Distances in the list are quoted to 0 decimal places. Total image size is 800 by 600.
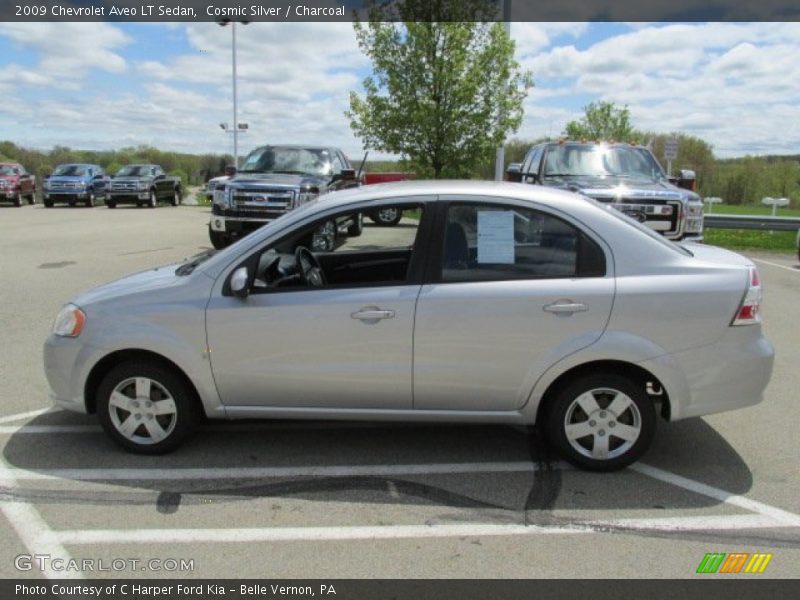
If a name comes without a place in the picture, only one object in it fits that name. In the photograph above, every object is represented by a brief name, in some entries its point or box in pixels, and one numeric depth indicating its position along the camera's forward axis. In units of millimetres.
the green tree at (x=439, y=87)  16328
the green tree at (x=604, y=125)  45281
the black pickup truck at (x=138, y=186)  27625
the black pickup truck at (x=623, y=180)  9234
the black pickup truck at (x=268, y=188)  11992
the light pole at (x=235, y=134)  35406
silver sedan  3859
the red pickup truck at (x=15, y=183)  27891
